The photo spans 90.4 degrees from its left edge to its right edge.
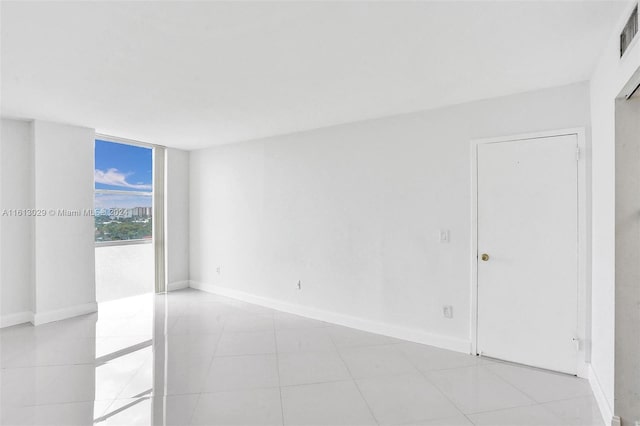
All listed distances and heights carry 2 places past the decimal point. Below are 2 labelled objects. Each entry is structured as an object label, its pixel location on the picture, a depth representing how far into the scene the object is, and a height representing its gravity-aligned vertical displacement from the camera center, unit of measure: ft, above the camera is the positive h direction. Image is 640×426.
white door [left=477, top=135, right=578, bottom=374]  9.12 -1.26
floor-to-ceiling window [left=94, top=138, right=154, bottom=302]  16.24 -0.48
